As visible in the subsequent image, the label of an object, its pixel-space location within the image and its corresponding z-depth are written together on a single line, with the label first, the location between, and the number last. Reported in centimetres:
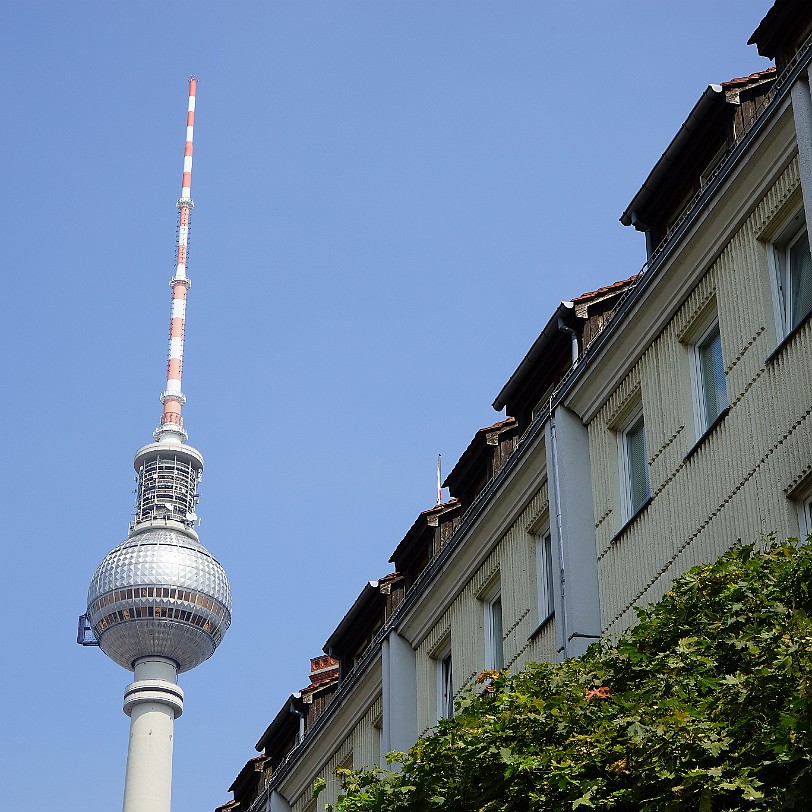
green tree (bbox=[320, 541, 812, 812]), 1320
